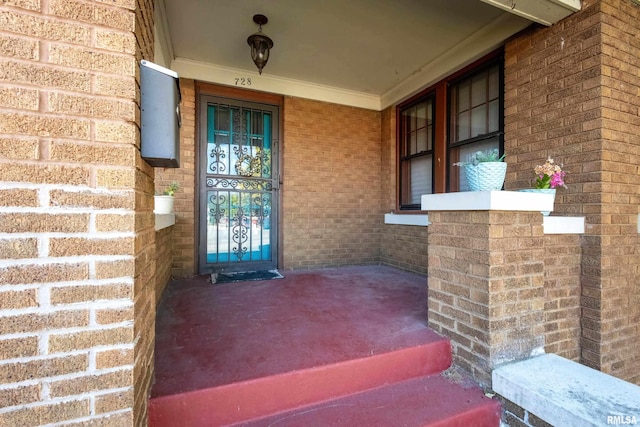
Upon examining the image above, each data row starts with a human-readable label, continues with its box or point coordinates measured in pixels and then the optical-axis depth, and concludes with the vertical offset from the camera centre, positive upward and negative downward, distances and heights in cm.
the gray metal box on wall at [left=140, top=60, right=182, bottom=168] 126 +42
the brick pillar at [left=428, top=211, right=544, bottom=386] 177 -45
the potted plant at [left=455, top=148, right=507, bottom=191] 186 +26
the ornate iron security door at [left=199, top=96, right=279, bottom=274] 411 +38
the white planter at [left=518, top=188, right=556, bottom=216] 218 +18
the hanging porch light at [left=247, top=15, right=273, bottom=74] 322 +181
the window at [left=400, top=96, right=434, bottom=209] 432 +93
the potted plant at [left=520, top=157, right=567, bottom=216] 217 +27
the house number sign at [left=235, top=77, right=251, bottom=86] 413 +182
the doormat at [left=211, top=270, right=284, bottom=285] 369 -82
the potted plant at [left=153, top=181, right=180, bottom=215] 290 +8
